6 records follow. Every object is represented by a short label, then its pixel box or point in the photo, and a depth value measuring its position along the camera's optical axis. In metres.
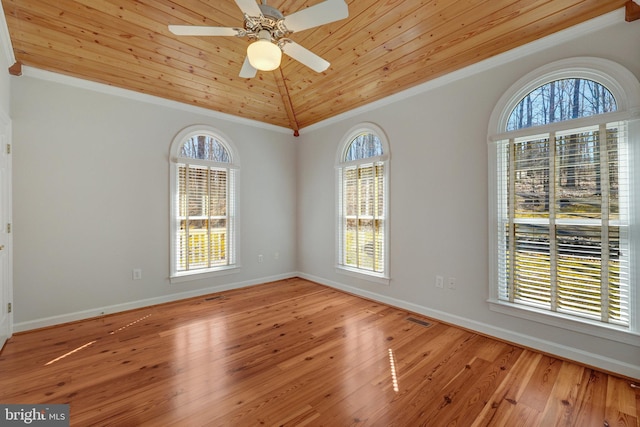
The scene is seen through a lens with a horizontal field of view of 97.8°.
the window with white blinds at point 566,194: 2.15
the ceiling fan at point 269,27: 1.72
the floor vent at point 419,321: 3.07
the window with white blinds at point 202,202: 3.85
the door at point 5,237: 2.54
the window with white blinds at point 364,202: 3.77
